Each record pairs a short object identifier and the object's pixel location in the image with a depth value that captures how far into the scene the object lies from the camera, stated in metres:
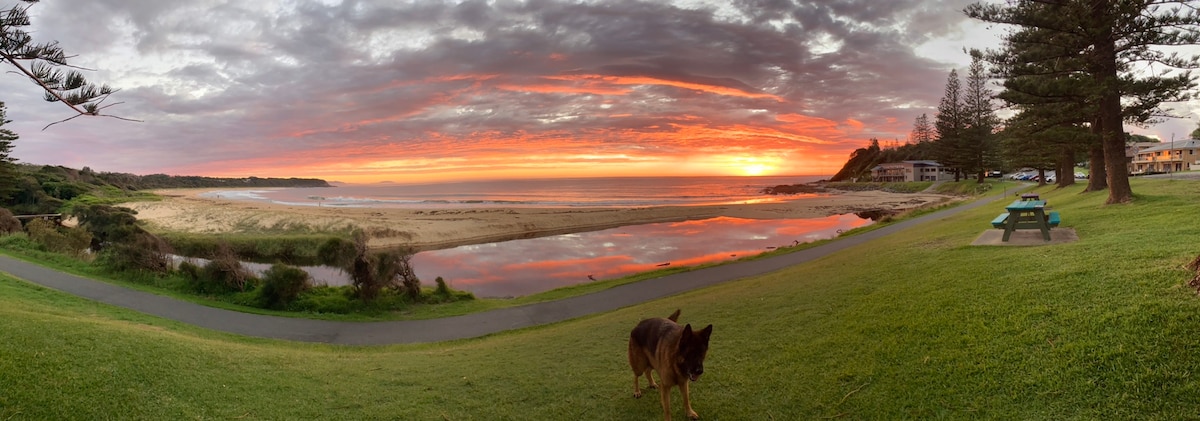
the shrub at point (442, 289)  16.16
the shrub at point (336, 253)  17.51
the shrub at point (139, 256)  18.02
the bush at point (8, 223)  26.91
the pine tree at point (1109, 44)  12.53
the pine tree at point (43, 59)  3.85
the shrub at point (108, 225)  19.97
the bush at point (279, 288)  14.98
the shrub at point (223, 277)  16.56
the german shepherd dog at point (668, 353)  3.85
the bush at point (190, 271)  17.06
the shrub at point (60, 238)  23.02
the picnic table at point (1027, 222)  9.67
